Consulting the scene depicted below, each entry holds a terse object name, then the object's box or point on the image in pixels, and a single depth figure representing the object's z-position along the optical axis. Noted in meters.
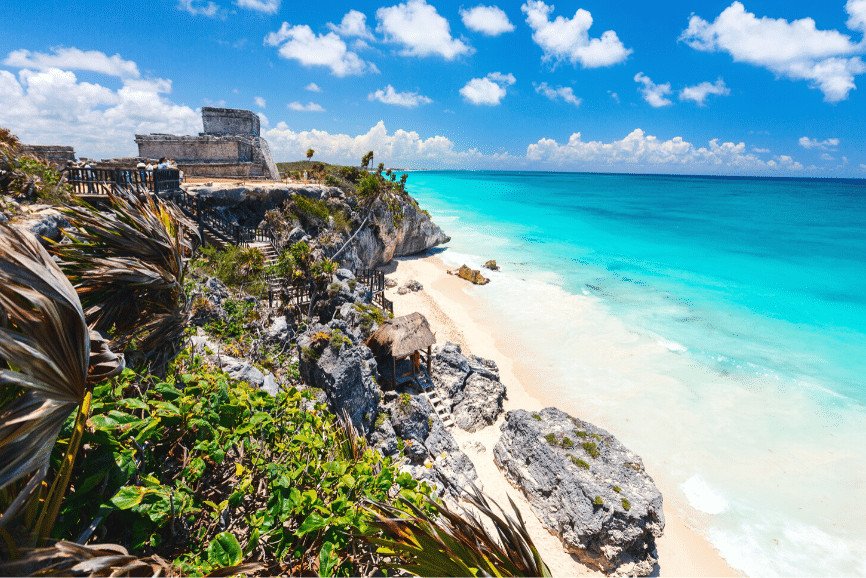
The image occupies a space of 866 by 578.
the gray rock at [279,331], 11.60
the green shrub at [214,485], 2.26
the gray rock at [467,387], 13.45
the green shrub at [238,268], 13.84
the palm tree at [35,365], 1.51
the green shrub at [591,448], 10.83
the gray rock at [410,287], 25.00
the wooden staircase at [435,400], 13.20
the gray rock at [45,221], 7.16
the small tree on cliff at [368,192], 27.17
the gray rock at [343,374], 10.10
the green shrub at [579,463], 10.44
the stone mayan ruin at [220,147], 24.08
